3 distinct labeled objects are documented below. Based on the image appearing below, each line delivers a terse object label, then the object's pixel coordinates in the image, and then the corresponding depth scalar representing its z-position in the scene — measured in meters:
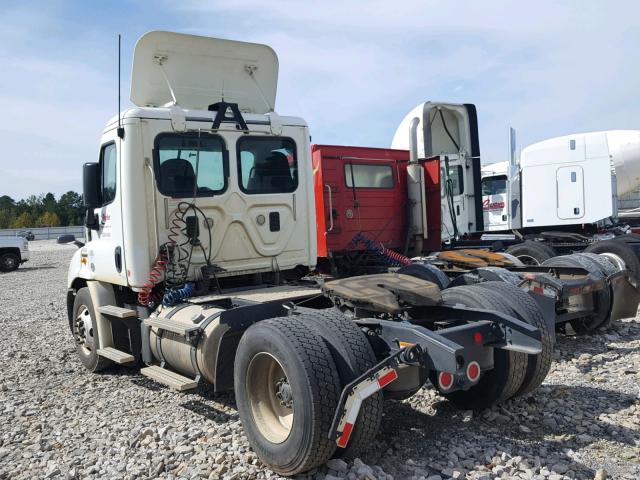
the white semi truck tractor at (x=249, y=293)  3.52
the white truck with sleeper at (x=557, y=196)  12.22
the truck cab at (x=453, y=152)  11.30
